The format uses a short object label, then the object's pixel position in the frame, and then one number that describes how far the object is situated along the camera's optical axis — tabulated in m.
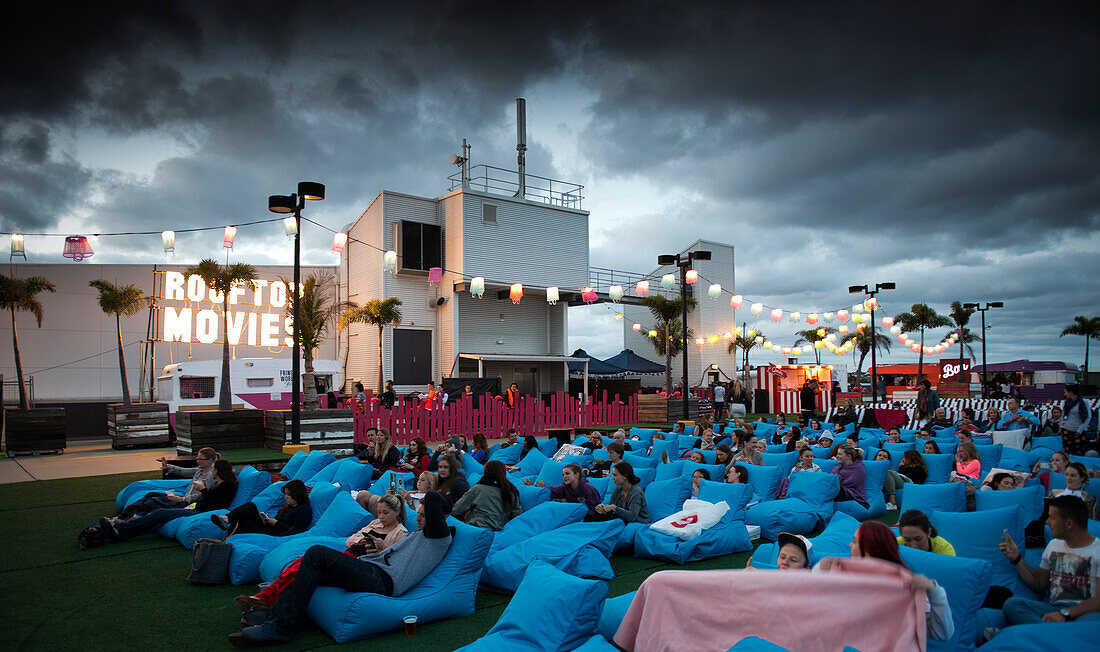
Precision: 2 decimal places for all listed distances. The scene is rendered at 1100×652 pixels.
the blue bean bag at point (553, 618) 3.77
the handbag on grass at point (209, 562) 5.97
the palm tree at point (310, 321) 16.86
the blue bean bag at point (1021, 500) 5.88
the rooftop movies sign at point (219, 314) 24.50
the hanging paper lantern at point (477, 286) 22.36
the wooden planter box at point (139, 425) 16.98
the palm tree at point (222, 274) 19.53
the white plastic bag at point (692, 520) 6.79
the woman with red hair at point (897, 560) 3.31
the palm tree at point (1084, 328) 46.31
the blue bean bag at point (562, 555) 5.72
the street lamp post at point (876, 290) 22.56
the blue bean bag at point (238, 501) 7.24
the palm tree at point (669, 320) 29.31
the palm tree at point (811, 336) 38.97
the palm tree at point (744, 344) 34.82
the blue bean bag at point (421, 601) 4.62
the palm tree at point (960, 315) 36.83
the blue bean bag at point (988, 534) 4.87
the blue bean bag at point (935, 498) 6.50
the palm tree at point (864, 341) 44.75
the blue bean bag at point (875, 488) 8.71
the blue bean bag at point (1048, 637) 3.02
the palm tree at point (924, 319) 38.00
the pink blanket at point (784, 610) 3.04
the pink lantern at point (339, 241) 19.76
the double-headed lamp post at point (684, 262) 17.75
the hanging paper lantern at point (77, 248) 14.39
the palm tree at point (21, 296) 20.80
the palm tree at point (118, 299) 22.64
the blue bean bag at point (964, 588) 3.64
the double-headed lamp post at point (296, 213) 11.93
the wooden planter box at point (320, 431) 13.99
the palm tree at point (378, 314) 24.27
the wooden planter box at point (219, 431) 13.85
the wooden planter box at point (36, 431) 15.79
